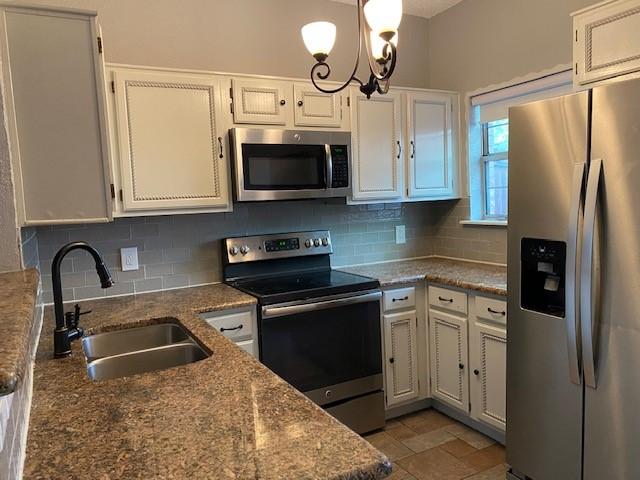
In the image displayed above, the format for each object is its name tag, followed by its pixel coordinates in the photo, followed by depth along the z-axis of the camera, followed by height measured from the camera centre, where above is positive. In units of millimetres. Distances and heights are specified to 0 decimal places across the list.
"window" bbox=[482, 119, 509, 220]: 3201 +167
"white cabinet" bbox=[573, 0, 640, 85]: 1891 +615
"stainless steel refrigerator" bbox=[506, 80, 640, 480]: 1652 -365
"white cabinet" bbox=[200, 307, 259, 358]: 2340 -604
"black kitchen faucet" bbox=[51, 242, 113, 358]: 1530 -269
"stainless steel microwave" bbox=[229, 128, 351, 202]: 2555 +211
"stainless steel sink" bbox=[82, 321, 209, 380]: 1709 -560
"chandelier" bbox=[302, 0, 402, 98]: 1519 +570
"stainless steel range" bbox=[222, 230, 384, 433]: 2467 -682
